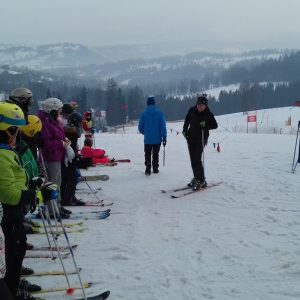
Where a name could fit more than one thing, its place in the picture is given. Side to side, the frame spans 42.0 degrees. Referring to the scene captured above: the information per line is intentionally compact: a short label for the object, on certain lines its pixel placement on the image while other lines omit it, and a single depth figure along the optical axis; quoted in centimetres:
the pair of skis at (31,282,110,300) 396
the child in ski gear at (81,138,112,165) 1209
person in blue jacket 1033
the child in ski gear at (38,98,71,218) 621
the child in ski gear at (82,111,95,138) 1298
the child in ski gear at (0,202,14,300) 260
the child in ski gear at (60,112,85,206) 726
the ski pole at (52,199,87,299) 379
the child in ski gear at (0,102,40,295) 324
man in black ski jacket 861
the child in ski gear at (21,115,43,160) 534
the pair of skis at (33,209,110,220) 675
